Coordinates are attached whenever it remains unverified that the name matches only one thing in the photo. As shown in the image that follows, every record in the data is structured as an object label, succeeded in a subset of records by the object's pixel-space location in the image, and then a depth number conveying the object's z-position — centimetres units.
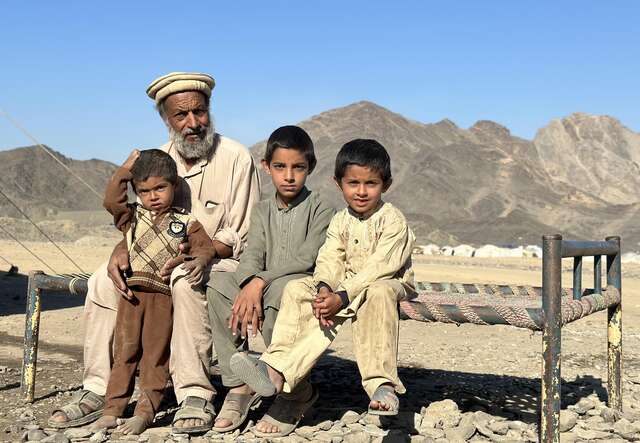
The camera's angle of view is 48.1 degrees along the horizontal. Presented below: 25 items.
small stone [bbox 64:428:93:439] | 372
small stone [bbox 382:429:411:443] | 371
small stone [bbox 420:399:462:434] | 405
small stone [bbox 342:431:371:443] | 369
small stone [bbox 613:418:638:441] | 398
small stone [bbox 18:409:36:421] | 415
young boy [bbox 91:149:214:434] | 394
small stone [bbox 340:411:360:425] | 402
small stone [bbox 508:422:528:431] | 399
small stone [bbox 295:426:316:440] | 379
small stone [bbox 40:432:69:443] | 362
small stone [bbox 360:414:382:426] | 400
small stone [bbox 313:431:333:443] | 373
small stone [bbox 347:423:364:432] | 388
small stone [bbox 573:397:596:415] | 446
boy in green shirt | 377
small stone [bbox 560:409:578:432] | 406
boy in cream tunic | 336
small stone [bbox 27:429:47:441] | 371
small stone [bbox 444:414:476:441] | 386
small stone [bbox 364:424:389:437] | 380
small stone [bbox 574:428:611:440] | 396
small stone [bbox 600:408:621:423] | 427
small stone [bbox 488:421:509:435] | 389
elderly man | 389
